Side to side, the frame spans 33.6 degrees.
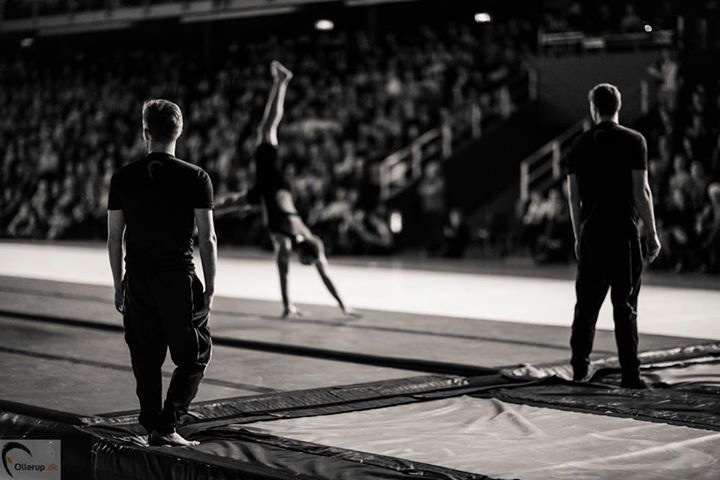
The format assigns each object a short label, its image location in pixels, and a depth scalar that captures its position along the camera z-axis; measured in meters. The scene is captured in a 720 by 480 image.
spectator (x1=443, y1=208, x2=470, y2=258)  18.19
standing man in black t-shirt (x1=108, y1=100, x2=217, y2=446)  5.04
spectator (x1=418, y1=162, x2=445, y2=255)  19.95
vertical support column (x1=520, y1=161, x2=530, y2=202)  19.17
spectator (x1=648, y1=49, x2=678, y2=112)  17.58
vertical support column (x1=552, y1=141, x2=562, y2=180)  19.34
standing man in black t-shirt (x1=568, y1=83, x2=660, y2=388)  6.67
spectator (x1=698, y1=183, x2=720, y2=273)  14.79
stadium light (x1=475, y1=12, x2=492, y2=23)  24.88
